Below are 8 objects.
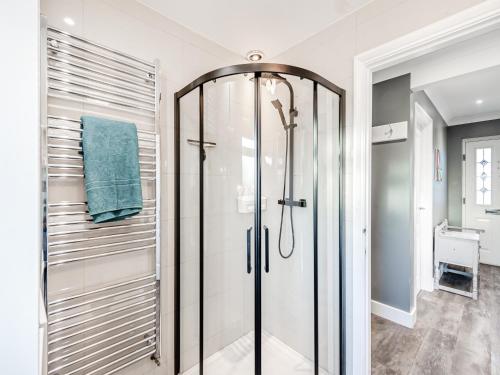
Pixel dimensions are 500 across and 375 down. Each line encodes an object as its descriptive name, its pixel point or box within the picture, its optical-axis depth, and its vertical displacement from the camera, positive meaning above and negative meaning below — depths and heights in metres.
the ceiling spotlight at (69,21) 1.19 +0.85
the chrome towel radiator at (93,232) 1.14 -0.25
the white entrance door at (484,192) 3.90 -0.12
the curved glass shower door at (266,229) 1.52 -0.30
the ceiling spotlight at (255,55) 1.97 +1.11
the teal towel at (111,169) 1.15 +0.09
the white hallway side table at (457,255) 2.87 -0.89
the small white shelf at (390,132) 2.29 +0.54
